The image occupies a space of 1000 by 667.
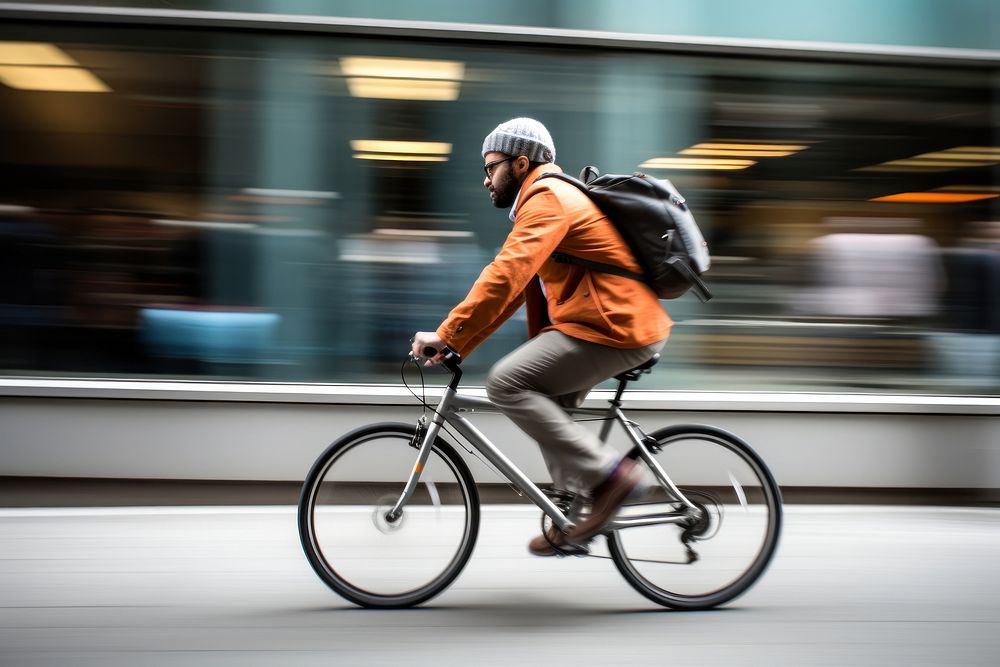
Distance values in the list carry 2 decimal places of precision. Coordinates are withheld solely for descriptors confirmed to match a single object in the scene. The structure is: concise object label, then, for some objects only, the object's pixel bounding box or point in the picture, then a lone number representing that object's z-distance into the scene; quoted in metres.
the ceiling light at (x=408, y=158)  6.05
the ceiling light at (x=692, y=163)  6.20
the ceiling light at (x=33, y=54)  5.92
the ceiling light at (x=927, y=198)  6.42
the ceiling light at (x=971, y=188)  6.45
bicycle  3.54
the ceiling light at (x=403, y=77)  5.99
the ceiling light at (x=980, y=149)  6.50
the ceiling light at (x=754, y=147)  6.27
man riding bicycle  3.30
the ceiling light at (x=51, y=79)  5.93
